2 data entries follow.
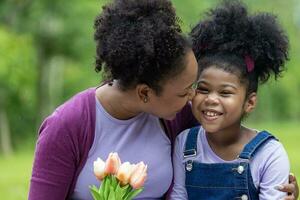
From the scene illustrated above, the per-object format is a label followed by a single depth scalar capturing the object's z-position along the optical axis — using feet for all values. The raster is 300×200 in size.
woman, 11.90
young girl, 13.23
